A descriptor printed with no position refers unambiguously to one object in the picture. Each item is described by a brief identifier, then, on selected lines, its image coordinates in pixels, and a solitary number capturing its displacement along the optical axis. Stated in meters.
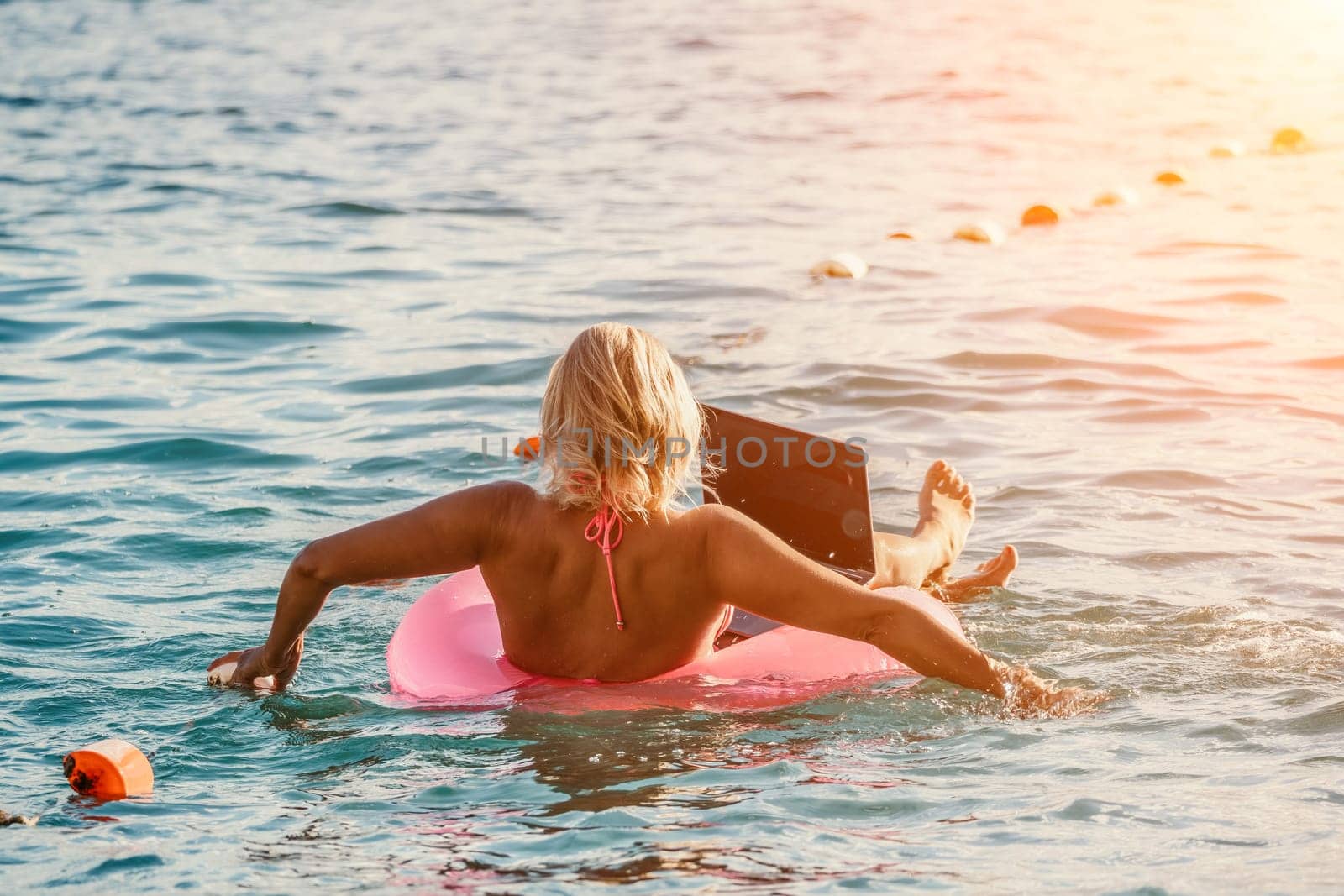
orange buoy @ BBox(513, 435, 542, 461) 13.40
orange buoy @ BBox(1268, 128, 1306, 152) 33.34
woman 7.07
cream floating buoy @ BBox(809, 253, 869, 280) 21.50
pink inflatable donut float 7.86
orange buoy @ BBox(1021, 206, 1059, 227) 25.67
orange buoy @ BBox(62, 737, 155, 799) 6.85
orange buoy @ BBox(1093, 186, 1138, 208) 27.37
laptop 9.20
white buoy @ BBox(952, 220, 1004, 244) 24.30
